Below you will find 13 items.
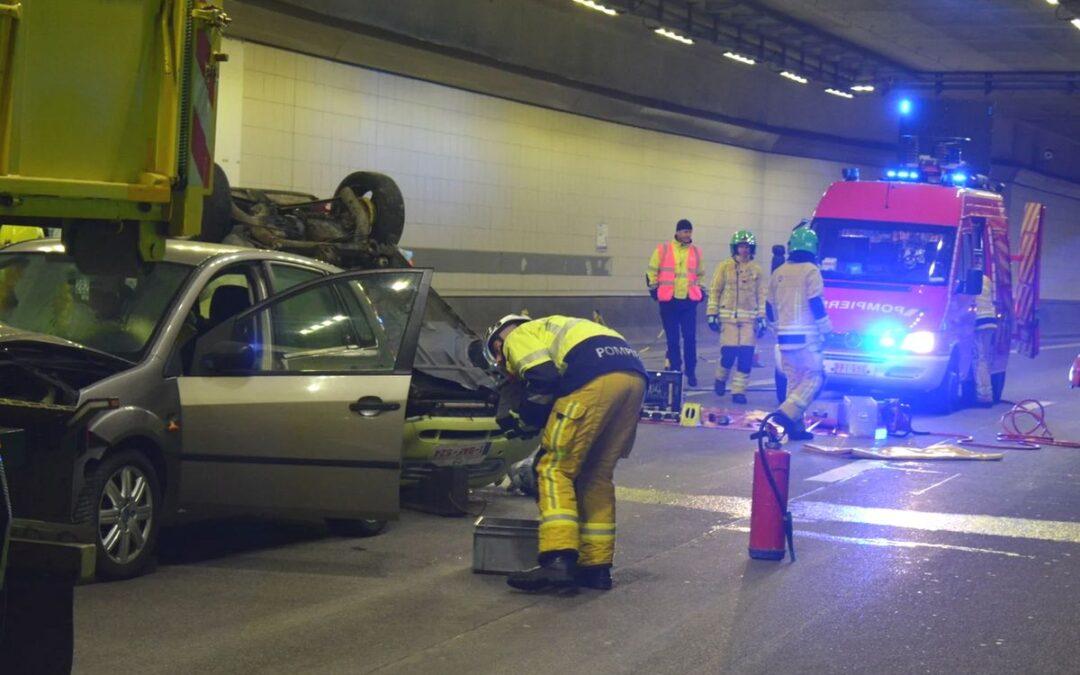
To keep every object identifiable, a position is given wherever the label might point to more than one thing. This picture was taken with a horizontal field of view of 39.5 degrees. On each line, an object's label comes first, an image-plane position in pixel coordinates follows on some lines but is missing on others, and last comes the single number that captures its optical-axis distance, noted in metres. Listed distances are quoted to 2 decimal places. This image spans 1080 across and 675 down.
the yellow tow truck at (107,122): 5.38
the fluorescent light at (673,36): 24.02
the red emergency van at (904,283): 16.33
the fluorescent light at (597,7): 21.53
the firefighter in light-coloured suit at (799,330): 13.92
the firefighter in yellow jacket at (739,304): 17.70
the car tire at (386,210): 11.69
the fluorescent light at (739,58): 26.60
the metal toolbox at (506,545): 7.88
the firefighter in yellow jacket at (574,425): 7.61
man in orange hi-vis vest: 18.86
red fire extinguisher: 8.43
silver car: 7.42
